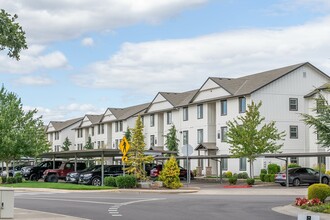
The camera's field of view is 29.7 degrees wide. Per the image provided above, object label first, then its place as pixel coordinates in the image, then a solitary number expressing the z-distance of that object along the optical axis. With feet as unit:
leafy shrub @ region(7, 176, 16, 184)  160.25
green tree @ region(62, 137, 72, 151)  335.83
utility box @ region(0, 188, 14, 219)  60.70
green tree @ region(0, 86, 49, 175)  161.17
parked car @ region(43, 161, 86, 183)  173.58
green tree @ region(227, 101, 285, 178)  164.96
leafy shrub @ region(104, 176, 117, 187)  140.26
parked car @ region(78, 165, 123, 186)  149.79
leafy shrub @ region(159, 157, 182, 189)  136.05
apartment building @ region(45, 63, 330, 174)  195.11
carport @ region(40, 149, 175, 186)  146.92
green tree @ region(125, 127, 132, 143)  259.08
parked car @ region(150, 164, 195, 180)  178.50
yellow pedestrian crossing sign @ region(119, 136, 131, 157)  131.23
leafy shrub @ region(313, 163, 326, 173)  178.60
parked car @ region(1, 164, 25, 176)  206.90
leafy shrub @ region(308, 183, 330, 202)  83.46
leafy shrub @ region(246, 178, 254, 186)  152.25
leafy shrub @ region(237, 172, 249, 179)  187.28
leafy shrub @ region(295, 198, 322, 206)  80.07
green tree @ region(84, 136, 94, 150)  306.76
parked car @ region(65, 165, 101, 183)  155.22
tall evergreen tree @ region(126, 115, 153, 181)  141.08
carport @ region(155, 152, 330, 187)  137.59
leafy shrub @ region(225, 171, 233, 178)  192.85
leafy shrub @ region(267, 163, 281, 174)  183.11
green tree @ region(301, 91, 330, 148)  87.86
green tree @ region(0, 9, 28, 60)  41.73
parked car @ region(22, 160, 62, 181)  190.90
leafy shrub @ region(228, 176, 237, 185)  159.54
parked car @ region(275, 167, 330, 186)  153.28
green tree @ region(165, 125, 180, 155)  231.09
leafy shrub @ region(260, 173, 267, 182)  169.23
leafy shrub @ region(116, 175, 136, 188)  134.62
